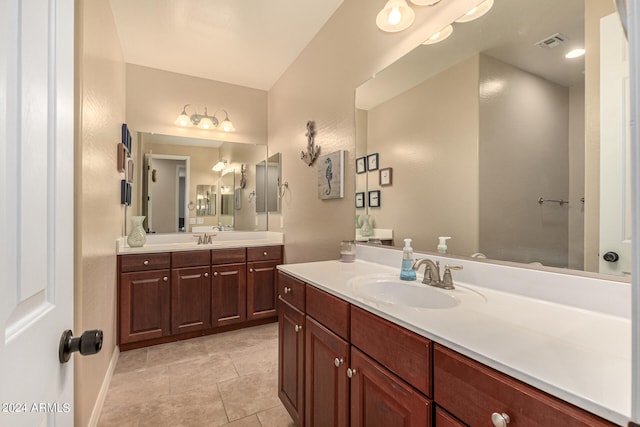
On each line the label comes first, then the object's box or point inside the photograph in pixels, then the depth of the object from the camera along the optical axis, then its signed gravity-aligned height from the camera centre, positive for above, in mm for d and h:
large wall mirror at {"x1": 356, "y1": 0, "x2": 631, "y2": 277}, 898 +302
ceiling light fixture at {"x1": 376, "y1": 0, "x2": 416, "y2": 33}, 1492 +1045
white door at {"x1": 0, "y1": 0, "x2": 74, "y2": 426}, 394 +7
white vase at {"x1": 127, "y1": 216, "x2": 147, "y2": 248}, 2650 -198
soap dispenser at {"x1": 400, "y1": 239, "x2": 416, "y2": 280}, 1312 -244
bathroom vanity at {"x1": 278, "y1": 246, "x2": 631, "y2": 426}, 542 -347
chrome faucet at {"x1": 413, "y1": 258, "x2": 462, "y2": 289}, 1174 -261
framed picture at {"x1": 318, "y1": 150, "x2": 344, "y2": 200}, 2080 +288
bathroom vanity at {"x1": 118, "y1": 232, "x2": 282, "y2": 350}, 2445 -711
